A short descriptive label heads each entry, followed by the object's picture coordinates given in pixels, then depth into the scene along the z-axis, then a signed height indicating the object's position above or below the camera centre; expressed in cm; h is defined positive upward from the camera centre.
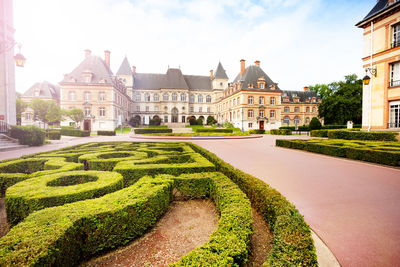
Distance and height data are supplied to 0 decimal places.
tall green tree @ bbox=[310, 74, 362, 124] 3738 +483
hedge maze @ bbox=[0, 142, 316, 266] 174 -117
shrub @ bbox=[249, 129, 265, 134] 3024 -76
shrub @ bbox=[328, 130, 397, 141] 1211 -72
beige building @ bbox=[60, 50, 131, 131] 3375 +677
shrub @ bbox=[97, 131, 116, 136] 2547 -80
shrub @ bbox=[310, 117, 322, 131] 3096 +41
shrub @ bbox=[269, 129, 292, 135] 2711 -86
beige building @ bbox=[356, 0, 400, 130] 1388 +513
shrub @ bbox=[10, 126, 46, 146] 1225 -49
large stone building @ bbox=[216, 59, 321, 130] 3744 +592
